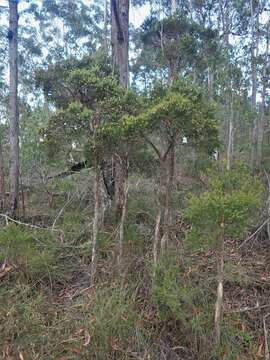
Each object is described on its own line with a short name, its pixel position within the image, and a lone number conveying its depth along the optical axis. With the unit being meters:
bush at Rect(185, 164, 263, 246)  2.96
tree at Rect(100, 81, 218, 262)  3.35
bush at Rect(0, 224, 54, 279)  4.29
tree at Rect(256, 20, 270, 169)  12.28
